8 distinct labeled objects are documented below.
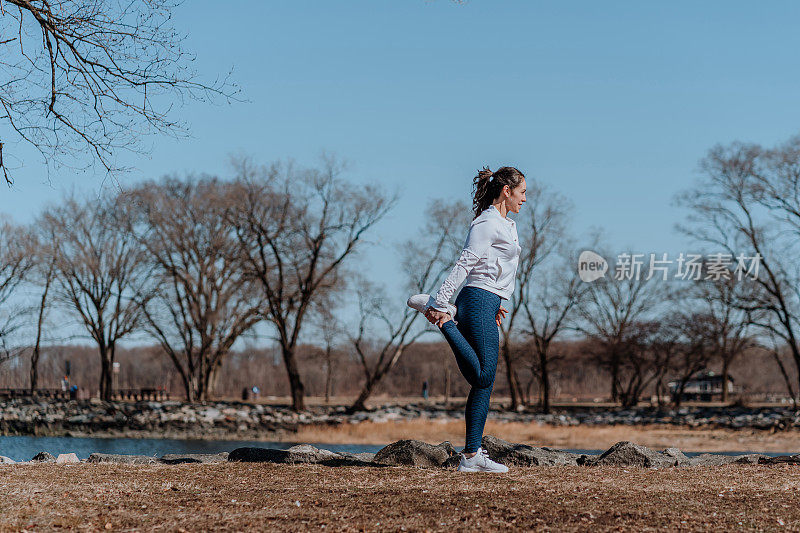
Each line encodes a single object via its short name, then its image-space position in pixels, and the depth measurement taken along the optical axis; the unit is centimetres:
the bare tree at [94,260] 3616
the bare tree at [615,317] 3925
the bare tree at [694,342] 3769
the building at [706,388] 5284
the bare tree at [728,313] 3372
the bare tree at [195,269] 3453
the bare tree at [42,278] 3669
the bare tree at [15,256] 3744
